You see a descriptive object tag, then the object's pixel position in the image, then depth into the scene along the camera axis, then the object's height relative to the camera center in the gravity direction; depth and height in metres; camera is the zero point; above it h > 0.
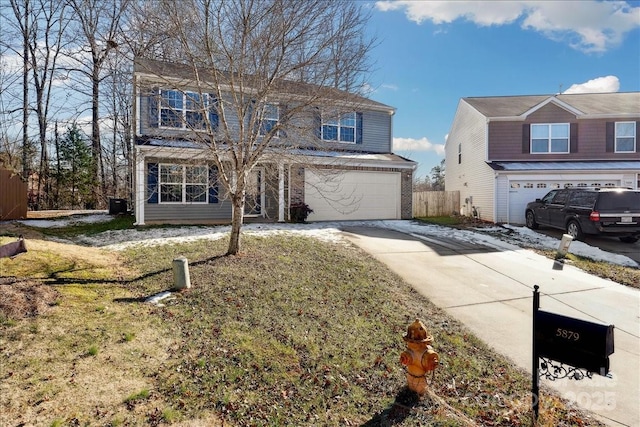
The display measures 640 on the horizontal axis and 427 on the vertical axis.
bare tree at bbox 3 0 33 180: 19.11 +8.80
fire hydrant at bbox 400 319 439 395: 3.07 -1.41
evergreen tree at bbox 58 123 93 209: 21.52 +2.41
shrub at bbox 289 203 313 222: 14.46 -0.42
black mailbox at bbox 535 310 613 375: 2.48 -1.08
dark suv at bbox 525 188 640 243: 10.48 -0.36
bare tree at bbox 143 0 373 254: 6.18 +2.77
